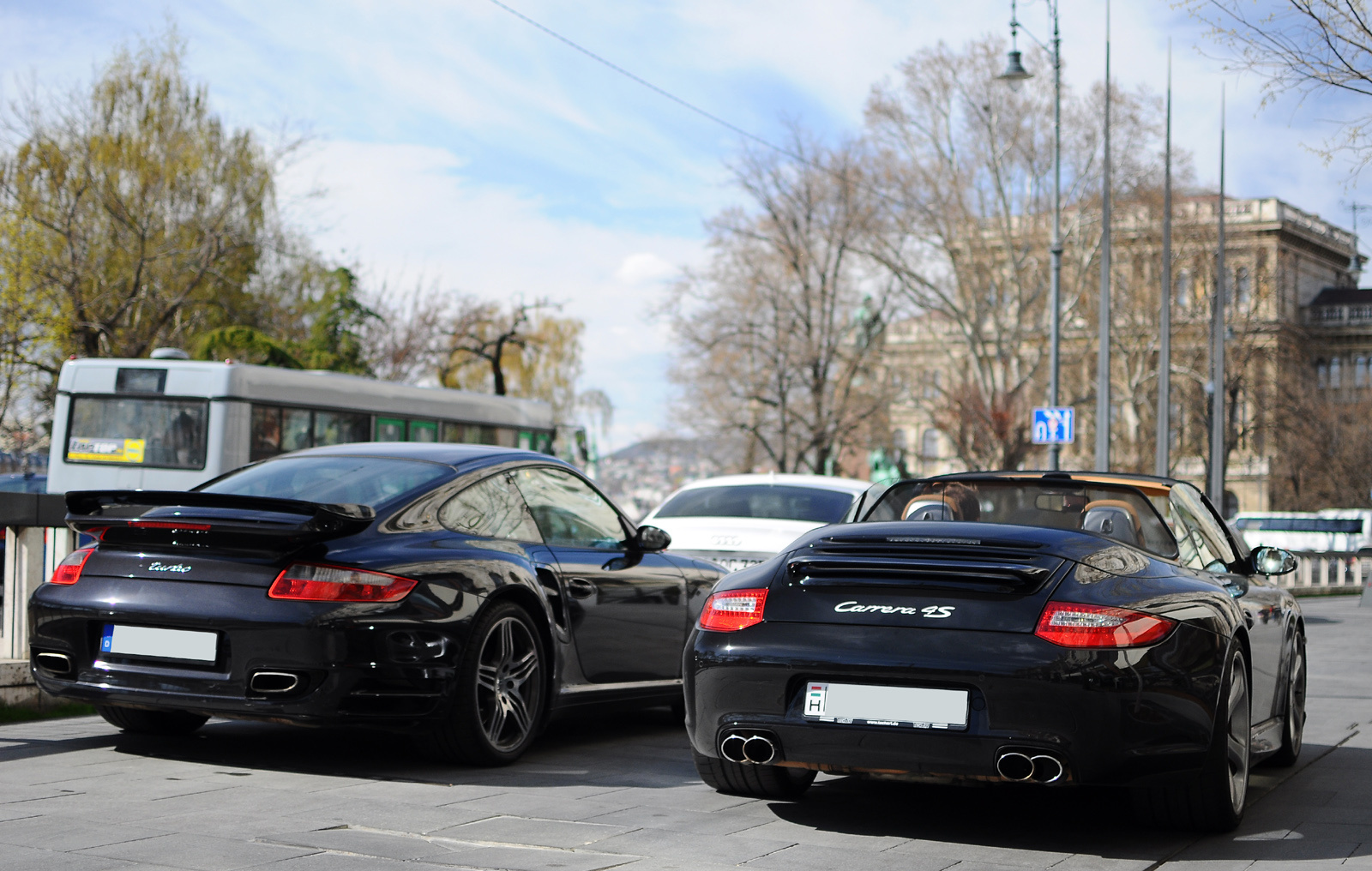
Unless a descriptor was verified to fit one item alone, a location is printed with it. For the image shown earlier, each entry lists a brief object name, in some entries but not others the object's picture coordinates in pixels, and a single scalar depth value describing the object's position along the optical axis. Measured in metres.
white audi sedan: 11.02
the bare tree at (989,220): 43.78
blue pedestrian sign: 25.75
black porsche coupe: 5.99
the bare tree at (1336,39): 10.77
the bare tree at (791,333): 47.81
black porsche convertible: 4.86
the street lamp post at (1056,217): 28.70
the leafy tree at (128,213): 32.53
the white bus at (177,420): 19.62
